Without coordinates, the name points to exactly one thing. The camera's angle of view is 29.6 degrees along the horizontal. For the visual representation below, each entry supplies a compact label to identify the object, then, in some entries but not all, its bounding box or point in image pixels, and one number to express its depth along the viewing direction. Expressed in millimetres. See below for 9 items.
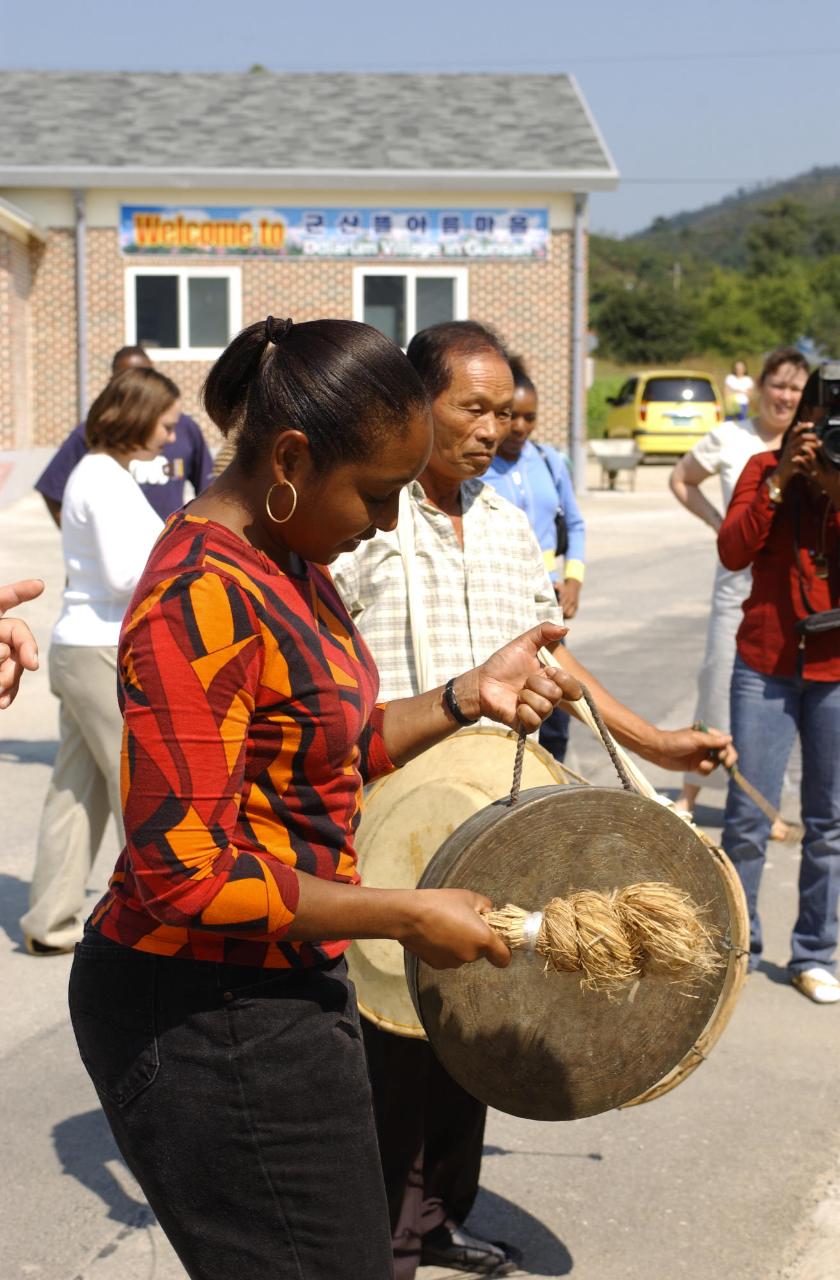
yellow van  34094
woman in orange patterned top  2074
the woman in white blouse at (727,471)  6789
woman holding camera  5258
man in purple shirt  7125
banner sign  26750
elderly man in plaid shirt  3438
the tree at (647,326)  80562
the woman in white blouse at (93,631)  5414
